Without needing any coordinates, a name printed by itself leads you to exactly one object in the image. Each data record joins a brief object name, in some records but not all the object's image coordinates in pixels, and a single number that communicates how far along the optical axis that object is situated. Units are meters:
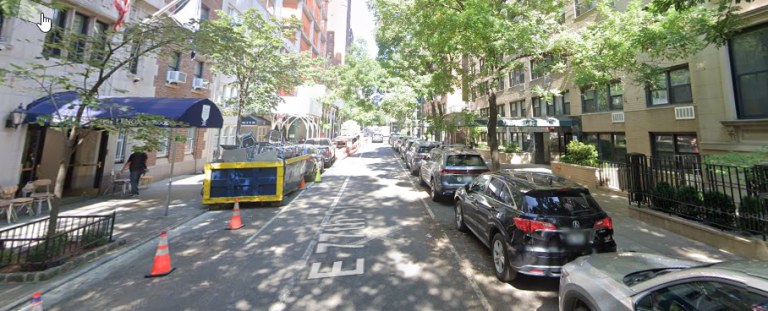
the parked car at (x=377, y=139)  65.00
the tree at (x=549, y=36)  8.33
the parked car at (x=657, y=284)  1.86
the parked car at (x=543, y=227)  3.92
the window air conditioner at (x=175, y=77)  13.67
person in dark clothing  10.45
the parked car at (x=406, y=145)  21.76
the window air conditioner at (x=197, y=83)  15.66
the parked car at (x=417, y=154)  15.62
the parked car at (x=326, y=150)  18.70
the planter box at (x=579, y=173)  11.36
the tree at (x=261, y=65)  12.57
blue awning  7.58
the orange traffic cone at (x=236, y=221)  6.93
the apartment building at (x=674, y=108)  8.54
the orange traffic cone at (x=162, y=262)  4.57
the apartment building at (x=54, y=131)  7.60
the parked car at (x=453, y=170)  9.09
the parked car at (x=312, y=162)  13.71
